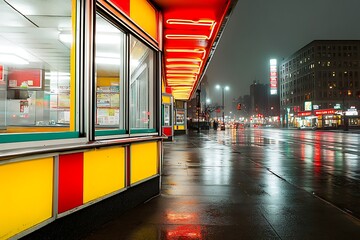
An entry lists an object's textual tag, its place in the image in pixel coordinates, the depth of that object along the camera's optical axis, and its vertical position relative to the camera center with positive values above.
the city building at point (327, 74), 111.25 +16.38
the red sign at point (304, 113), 95.03 +2.78
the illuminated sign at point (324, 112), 81.03 +2.78
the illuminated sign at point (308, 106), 100.56 +5.12
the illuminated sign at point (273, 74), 88.34 +12.91
